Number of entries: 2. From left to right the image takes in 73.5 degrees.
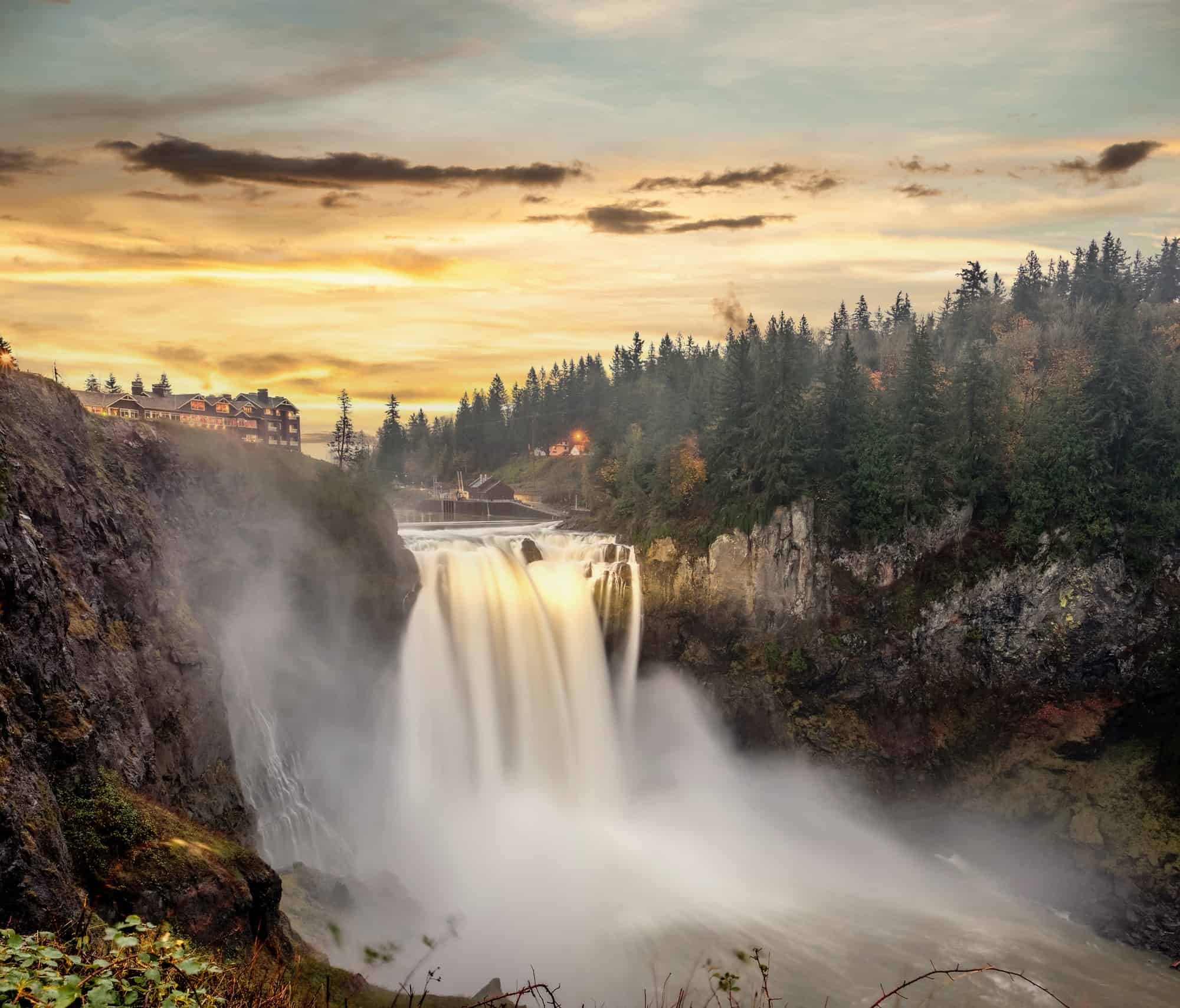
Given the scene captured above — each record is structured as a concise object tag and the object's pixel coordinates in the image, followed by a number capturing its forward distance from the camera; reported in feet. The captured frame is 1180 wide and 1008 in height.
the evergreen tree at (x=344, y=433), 277.03
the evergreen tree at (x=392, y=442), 411.54
